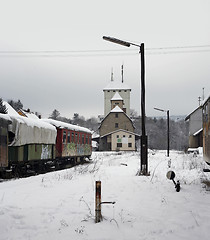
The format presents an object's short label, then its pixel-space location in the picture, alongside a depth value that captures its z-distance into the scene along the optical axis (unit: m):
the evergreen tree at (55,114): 126.27
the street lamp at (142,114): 11.51
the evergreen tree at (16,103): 82.72
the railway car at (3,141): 10.75
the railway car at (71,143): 18.78
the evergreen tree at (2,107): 40.63
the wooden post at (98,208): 4.90
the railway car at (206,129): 10.17
